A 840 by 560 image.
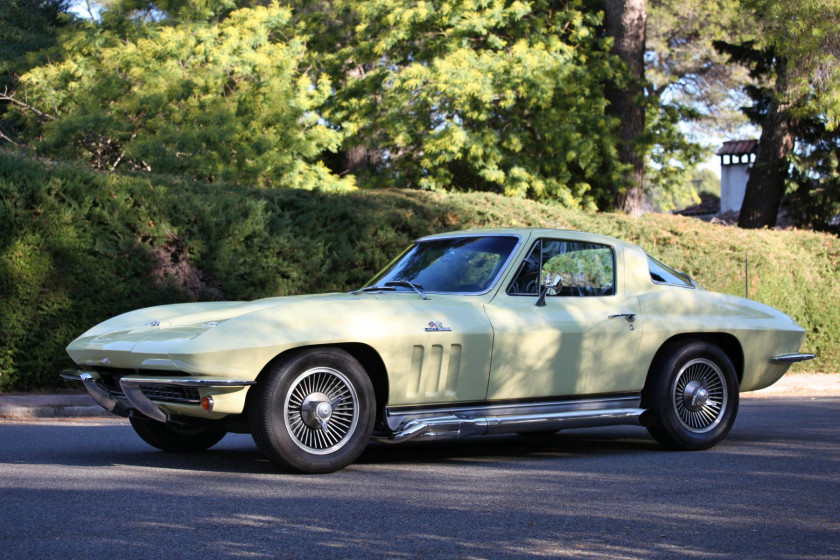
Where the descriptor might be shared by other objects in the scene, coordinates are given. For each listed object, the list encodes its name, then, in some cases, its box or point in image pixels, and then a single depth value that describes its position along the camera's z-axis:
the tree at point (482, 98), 22.70
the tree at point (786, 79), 21.14
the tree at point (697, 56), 34.50
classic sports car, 6.38
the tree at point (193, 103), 18.11
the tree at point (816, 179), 26.28
